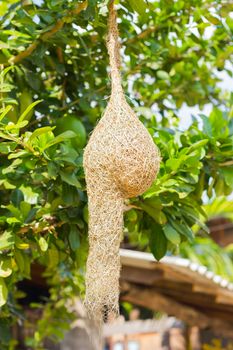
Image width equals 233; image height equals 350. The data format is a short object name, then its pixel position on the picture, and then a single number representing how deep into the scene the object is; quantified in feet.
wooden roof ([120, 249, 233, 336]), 15.46
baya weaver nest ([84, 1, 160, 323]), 6.01
